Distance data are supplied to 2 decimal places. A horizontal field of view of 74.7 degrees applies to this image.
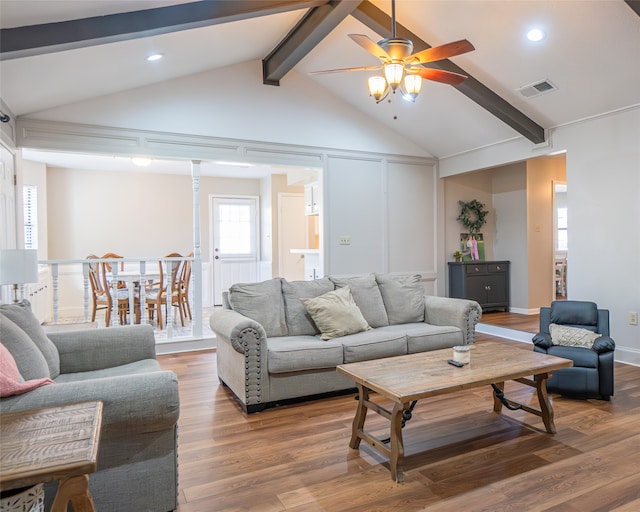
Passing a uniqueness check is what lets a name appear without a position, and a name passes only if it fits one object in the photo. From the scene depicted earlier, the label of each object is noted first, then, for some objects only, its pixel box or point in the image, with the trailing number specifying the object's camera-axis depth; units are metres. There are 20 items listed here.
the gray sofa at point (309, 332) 3.10
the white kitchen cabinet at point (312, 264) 6.01
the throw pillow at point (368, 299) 3.99
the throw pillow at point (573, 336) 3.43
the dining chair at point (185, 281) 6.07
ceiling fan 2.83
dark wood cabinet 6.54
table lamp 2.49
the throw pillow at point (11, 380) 1.58
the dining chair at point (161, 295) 5.76
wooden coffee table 2.21
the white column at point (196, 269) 5.01
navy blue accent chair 3.22
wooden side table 1.08
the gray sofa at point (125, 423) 1.66
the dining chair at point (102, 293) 5.75
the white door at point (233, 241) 8.55
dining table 4.82
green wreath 6.86
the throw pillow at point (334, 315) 3.56
